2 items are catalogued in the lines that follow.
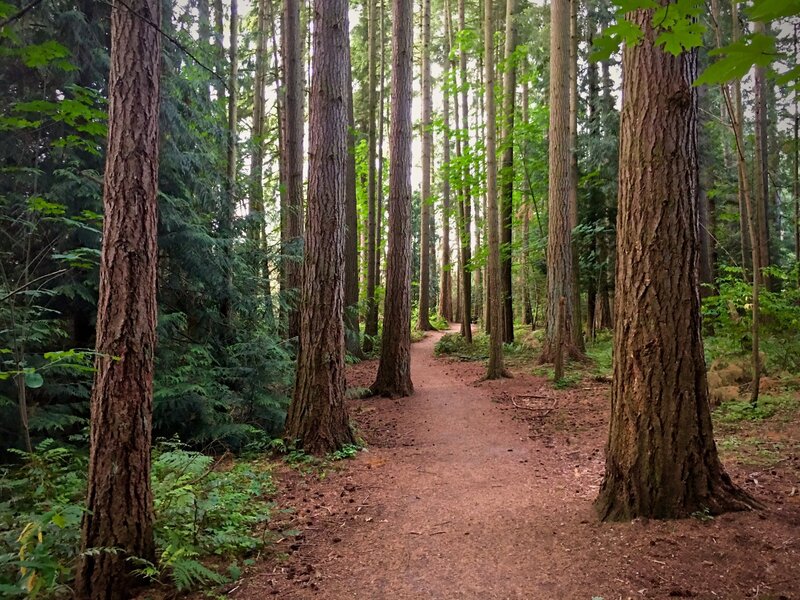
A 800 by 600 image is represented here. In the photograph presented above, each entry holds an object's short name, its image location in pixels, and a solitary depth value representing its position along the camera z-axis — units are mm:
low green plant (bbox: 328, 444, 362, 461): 6273
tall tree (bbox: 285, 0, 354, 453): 6484
